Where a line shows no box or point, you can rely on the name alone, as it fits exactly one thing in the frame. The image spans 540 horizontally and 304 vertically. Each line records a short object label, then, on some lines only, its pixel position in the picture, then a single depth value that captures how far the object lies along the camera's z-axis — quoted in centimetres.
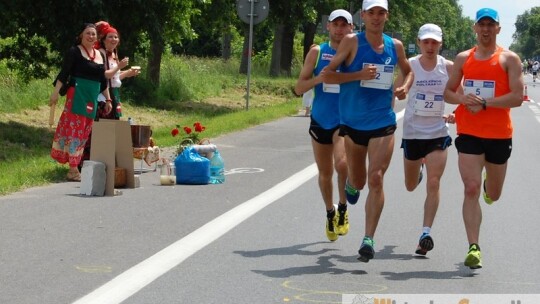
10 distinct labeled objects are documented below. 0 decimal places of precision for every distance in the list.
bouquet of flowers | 1489
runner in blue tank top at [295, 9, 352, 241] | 997
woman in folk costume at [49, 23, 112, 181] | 1415
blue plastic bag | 1428
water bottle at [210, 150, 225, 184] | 1452
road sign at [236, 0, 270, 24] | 2850
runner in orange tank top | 888
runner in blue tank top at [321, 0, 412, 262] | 904
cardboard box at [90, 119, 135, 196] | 1311
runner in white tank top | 994
